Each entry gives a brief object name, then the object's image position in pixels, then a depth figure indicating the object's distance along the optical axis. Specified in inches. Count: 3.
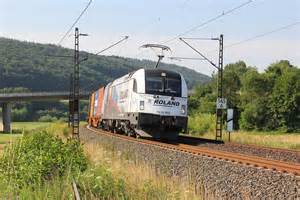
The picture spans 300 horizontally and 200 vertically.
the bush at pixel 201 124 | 2060.8
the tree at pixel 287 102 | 3432.6
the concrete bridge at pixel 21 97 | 3739.2
